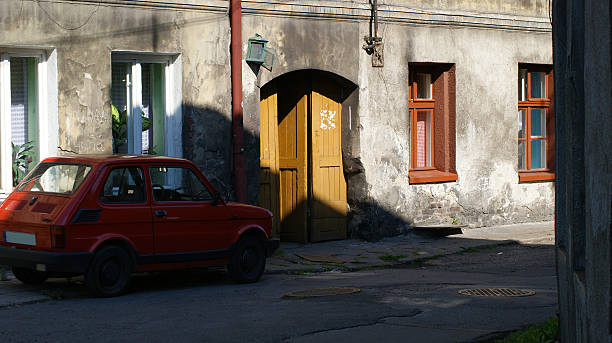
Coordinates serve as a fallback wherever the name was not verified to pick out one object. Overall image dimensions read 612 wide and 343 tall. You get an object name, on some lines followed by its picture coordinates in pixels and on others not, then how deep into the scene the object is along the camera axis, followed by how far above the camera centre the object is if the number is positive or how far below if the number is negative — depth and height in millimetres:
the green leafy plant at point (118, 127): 12516 +555
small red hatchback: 8898 -628
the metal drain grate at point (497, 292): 9219 -1424
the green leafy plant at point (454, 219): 16234 -1085
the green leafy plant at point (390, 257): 13230 -1468
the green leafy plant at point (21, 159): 11750 +106
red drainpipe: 13195 +928
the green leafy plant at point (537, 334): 6672 -1372
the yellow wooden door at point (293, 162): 14891 +19
